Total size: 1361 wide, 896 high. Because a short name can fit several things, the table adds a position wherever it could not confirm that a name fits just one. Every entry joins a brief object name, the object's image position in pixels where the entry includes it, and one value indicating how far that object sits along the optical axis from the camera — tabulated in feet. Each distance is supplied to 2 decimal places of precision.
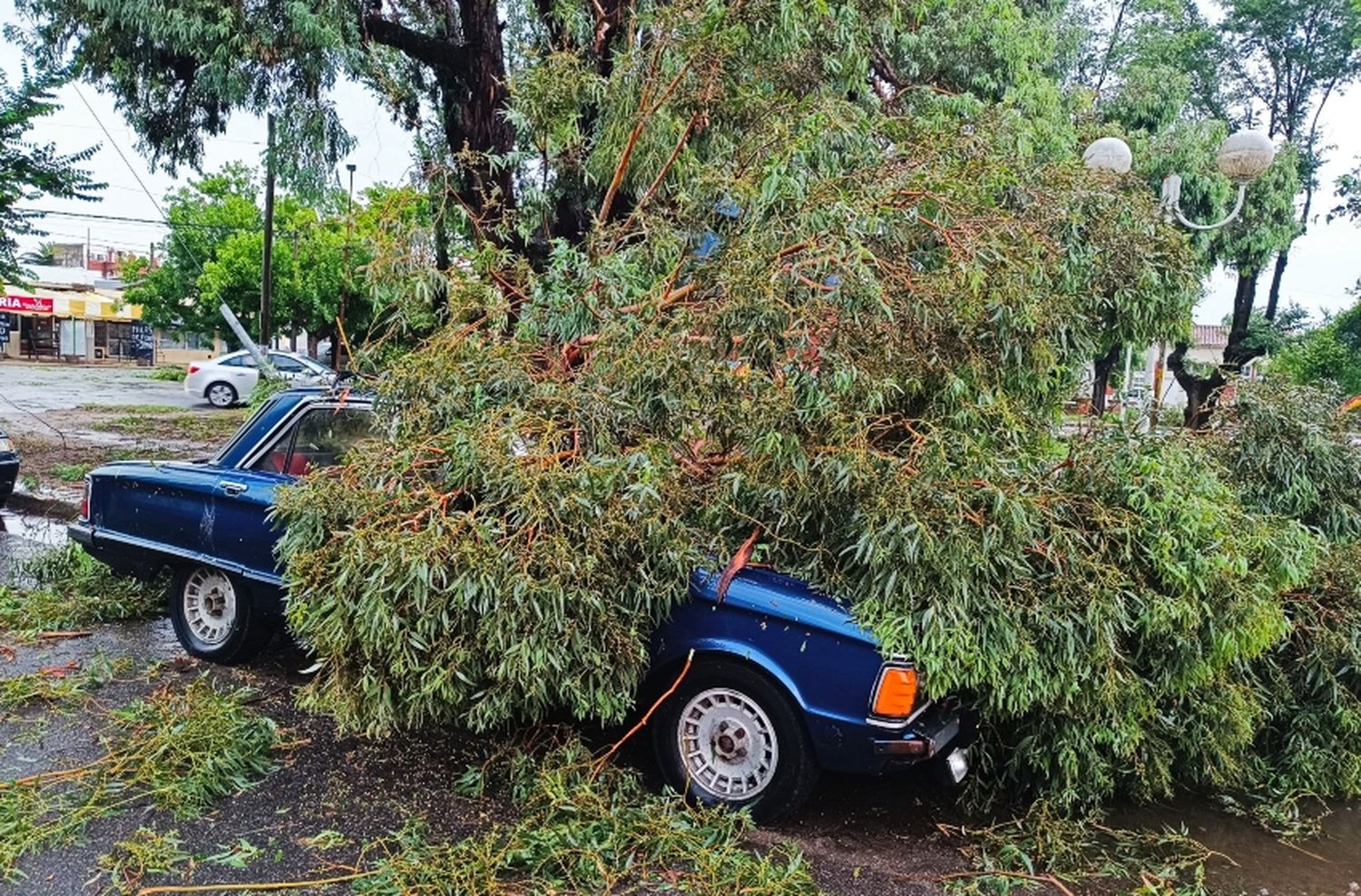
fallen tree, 11.95
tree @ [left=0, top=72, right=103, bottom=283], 31.22
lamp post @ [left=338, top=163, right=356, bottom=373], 25.79
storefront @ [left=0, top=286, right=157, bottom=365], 136.46
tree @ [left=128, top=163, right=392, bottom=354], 88.02
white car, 73.20
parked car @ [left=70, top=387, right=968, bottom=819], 11.77
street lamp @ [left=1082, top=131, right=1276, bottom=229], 25.03
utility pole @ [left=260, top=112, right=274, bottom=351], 66.39
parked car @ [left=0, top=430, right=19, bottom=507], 30.14
